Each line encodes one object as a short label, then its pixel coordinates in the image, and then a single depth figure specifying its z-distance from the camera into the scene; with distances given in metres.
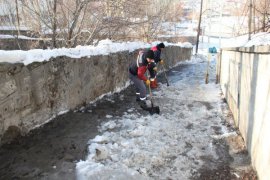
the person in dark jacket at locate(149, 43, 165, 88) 10.43
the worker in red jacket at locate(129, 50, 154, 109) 8.68
